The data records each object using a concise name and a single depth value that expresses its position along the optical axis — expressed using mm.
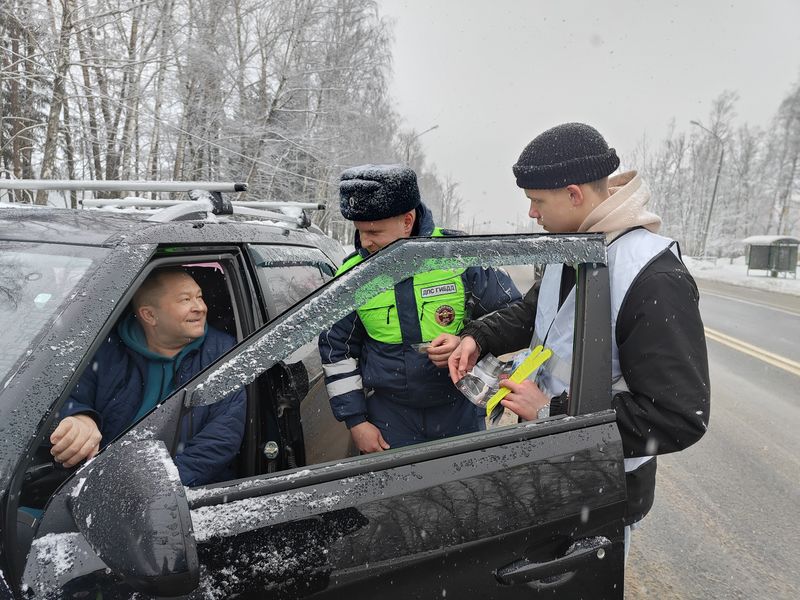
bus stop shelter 23109
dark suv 945
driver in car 1525
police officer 1909
